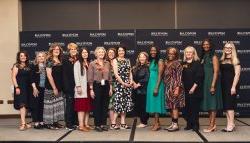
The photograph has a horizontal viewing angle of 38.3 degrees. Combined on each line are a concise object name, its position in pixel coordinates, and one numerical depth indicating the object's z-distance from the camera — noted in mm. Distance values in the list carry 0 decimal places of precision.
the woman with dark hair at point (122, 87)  7733
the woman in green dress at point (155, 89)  7668
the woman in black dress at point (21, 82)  7863
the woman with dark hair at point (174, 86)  7526
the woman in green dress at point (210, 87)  7443
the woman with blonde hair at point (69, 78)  7632
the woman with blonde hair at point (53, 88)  7763
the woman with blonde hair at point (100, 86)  7579
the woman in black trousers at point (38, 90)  7964
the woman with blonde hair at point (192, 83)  7437
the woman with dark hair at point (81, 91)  7591
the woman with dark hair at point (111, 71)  7792
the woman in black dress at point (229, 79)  7378
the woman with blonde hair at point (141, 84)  7937
